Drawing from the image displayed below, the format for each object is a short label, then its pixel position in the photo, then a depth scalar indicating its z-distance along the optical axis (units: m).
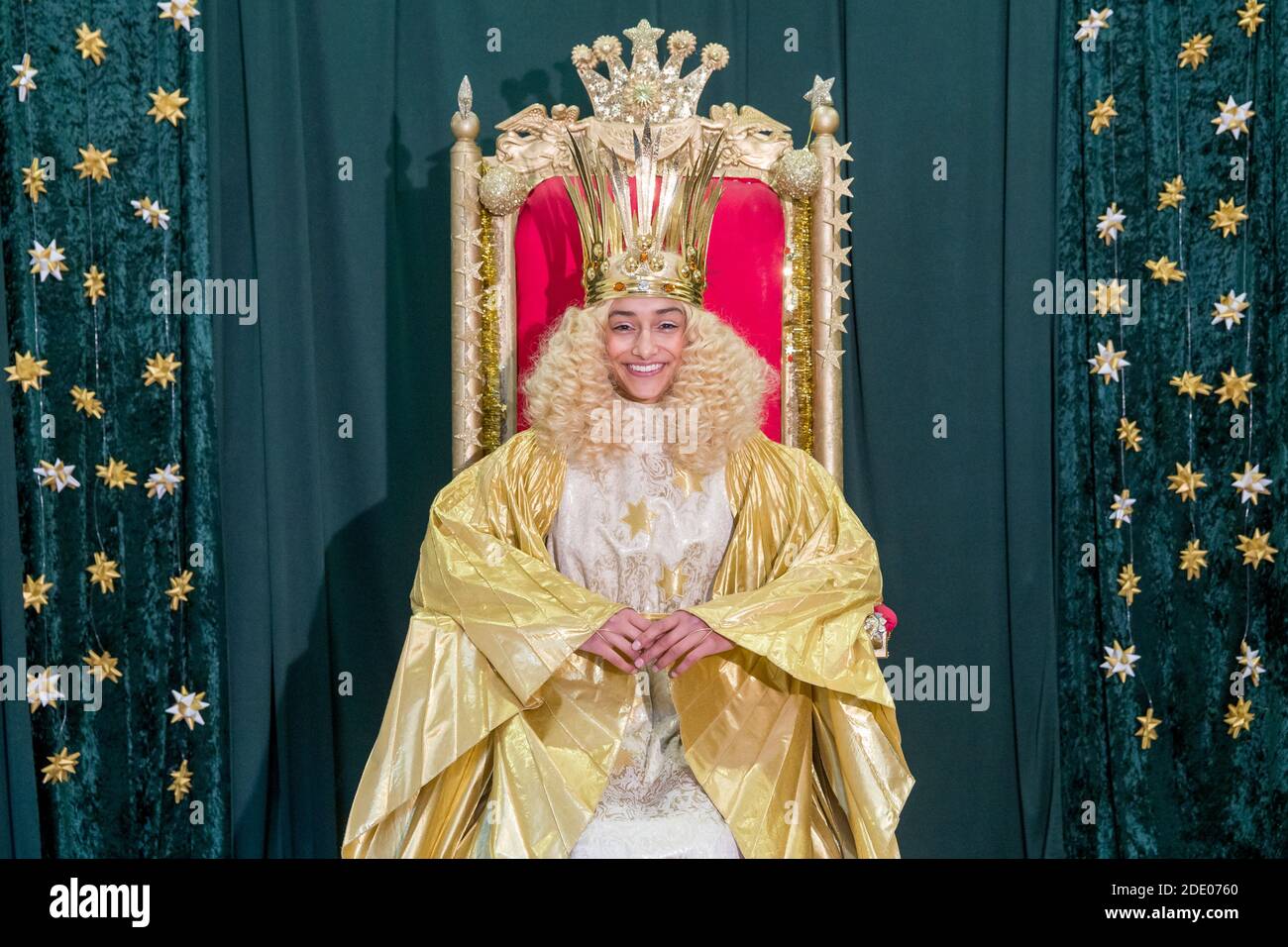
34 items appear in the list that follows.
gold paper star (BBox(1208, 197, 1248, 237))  3.17
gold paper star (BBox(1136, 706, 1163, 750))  3.21
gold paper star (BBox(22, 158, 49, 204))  3.06
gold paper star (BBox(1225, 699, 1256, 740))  3.17
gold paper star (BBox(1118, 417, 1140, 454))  3.21
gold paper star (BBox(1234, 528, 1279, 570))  3.17
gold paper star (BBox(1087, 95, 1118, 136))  3.20
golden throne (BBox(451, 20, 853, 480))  2.88
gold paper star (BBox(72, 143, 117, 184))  3.08
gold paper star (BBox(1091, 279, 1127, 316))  3.21
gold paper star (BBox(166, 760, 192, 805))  3.15
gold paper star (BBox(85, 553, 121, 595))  3.12
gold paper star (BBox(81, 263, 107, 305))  3.10
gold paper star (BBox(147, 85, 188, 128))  3.09
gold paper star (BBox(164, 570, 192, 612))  3.13
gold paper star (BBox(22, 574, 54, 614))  3.09
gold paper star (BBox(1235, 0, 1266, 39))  3.14
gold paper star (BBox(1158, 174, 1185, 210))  3.19
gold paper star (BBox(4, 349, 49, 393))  3.07
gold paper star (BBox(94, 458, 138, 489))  3.13
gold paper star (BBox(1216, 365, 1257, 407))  3.18
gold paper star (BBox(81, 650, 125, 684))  3.12
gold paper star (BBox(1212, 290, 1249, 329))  3.17
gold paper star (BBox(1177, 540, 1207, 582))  3.20
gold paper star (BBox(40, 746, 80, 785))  3.09
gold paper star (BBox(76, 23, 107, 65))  3.08
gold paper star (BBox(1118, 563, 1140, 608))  3.22
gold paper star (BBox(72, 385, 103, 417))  3.11
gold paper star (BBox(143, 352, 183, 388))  3.12
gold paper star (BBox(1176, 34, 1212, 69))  3.17
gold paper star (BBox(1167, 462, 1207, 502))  3.20
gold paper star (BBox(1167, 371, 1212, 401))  3.20
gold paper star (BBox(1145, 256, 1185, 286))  3.20
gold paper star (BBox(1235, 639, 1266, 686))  3.18
